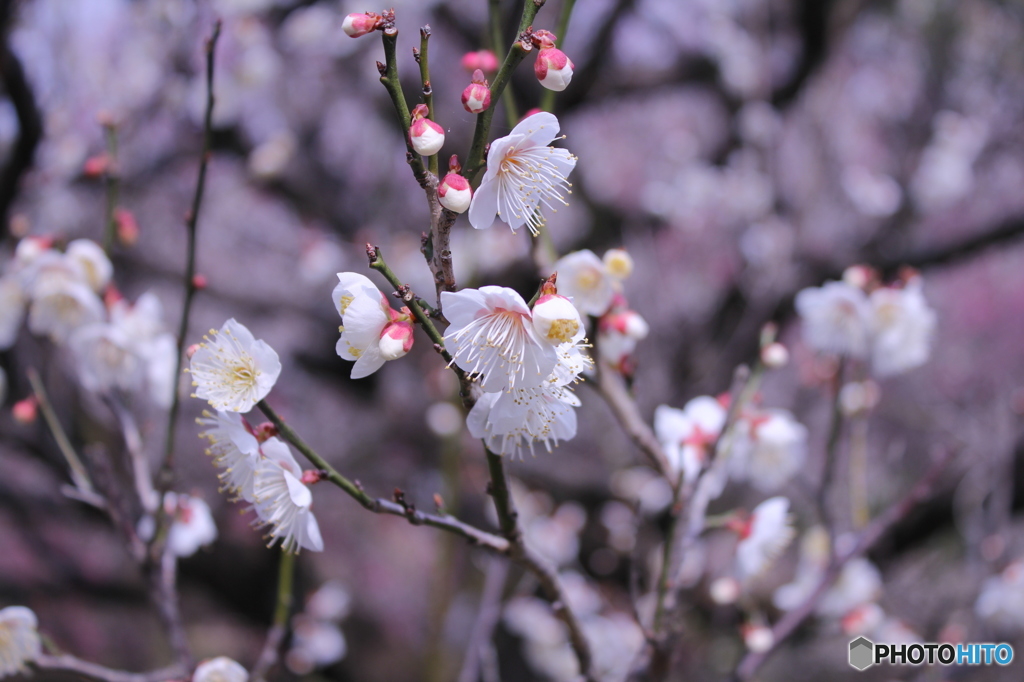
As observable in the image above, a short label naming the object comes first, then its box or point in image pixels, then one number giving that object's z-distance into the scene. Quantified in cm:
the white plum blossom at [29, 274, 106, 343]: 94
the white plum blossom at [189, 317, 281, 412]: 84
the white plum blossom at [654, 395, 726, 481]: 94
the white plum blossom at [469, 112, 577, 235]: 83
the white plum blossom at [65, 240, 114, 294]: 95
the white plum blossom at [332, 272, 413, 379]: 83
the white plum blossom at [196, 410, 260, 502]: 84
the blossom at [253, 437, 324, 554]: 84
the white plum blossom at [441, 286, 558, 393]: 82
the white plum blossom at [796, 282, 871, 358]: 102
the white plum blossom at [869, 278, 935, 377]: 102
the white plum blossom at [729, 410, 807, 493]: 96
